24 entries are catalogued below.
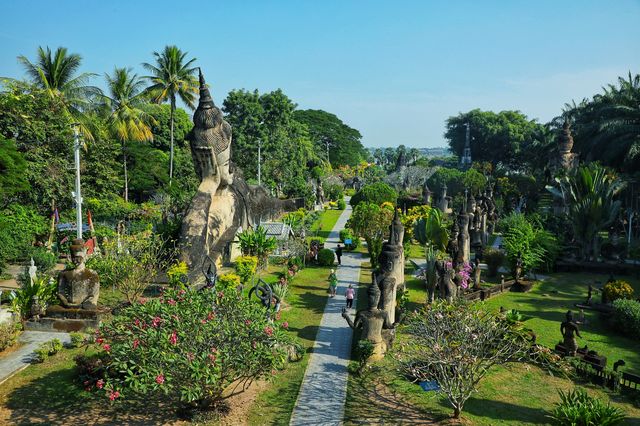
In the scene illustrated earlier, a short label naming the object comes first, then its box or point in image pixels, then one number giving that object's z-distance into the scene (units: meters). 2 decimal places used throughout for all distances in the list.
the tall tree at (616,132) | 36.41
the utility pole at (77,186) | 20.08
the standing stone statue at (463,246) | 23.47
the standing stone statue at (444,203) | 49.06
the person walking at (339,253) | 27.52
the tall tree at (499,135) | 72.47
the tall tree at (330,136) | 96.19
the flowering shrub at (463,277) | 17.58
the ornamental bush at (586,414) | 9.51
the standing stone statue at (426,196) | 50.66
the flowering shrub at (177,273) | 18.62
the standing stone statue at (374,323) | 14.11
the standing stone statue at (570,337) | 14.35
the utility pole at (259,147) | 44.50
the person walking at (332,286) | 21.19
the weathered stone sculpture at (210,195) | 21.22
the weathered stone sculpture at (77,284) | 15.98
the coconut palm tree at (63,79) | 31.78
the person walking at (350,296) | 19.12
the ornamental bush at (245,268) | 21.06
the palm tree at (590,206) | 25.69
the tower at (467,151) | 72.75
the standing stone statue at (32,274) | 16.52
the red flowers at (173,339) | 9.32
